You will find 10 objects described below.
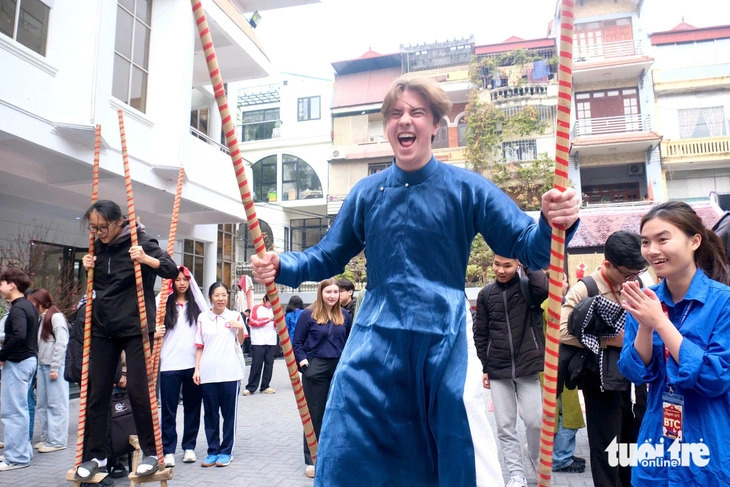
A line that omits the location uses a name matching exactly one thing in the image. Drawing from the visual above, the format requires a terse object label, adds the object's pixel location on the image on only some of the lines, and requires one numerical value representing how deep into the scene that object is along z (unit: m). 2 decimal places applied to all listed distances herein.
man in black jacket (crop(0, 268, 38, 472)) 5.77
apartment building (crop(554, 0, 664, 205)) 22.66
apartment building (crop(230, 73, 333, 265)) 29.23
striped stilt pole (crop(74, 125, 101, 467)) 4.51
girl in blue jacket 2.23
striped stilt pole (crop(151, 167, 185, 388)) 4.88
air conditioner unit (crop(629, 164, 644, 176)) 23.39
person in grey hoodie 6.52
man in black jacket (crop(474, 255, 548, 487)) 4.75
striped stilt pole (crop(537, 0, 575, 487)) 1.84
